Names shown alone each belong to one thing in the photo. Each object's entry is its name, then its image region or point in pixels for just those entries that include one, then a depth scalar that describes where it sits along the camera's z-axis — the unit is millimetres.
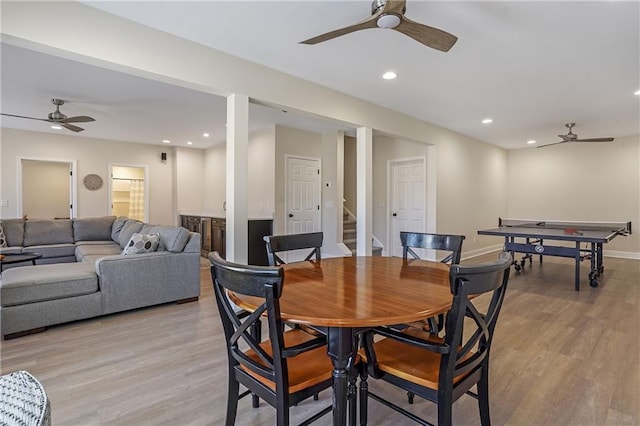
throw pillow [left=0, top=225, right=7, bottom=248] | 5144
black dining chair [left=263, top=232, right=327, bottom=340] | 2354
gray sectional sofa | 2900
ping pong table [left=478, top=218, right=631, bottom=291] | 4457
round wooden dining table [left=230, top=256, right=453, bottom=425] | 1254
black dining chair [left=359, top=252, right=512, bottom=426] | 1245
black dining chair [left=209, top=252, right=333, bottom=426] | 1199
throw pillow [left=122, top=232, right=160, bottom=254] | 3699
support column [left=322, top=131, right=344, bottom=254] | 5945
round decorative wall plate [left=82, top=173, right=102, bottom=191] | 7234
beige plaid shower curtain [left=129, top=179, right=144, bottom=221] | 8469
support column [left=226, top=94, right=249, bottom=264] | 3199
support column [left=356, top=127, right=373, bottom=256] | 4621
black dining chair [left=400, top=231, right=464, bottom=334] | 2269
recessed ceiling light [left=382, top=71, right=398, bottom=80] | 3658
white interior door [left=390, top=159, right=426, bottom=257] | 6484
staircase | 6669
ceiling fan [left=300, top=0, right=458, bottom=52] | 1935
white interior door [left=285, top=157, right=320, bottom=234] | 6238
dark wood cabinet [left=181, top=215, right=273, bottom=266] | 5664
